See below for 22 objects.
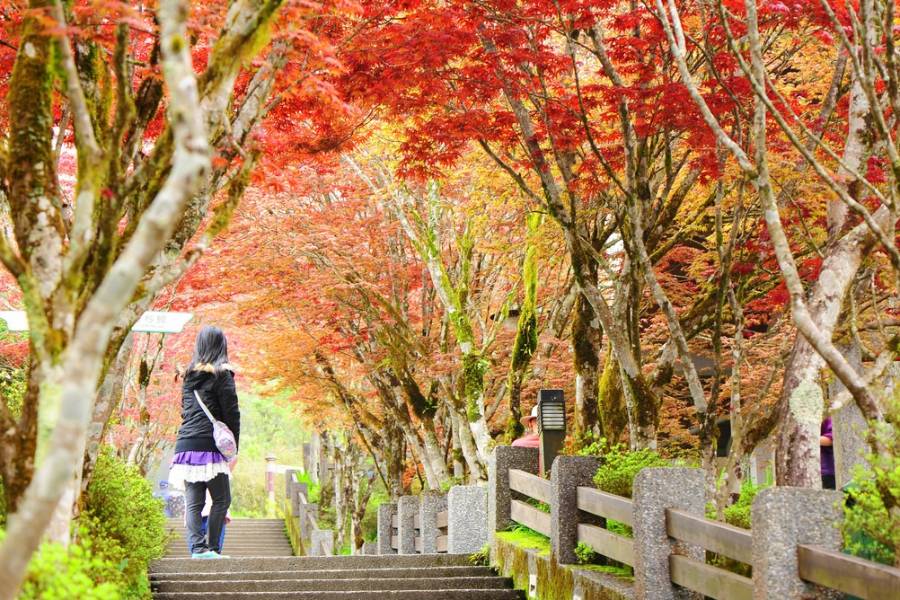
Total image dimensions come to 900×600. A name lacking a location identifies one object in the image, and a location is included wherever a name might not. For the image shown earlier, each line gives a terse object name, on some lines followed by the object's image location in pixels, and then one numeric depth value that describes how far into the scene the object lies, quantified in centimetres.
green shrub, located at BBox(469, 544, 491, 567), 1935
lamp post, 1887
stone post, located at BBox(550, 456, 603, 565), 1486
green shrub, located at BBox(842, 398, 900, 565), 863
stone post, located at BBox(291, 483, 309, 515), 4334
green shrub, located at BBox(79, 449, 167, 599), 1337
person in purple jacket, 1837
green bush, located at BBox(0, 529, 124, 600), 682
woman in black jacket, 1705
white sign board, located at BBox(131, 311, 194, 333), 1772
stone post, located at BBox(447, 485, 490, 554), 2184
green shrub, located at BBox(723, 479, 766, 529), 1293
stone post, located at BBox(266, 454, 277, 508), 6306
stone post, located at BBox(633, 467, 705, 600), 1195
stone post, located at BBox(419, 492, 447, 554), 2617
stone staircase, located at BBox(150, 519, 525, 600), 1549
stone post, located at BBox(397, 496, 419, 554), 2884
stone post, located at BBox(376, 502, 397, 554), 3316
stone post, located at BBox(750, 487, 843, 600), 891
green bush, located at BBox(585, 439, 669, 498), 1387
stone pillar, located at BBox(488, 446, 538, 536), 1878
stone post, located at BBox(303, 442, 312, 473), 7078
